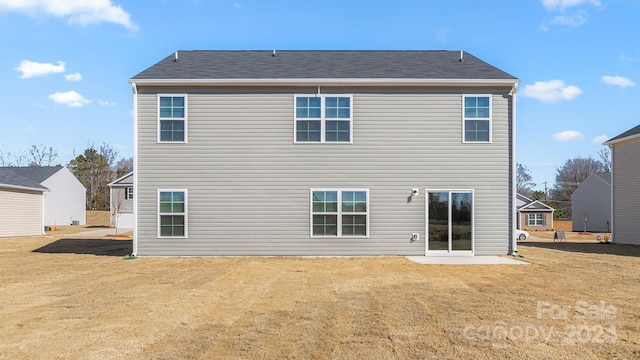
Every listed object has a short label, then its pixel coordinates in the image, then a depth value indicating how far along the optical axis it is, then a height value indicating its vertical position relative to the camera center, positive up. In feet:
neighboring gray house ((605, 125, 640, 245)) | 61.93 +0.61
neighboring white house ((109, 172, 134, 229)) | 116.26 -2.60
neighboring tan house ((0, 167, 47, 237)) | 77.97 -2.98
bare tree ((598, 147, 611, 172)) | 175.03 +12.94
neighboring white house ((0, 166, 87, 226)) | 118.11 -1.56
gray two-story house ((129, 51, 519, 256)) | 44.93 +2.47
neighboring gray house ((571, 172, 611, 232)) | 124.98 -4.07
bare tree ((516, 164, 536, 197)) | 216.54 +4.69
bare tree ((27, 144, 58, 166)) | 178.70 +13.06
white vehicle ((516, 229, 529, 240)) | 84.98 -8.34
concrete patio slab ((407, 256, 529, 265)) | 40.22 -6.34
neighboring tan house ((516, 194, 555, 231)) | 137.80 -7.60
